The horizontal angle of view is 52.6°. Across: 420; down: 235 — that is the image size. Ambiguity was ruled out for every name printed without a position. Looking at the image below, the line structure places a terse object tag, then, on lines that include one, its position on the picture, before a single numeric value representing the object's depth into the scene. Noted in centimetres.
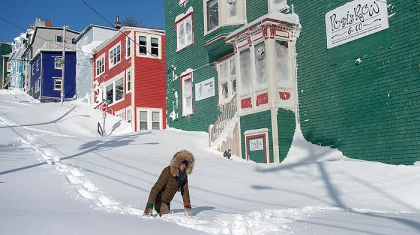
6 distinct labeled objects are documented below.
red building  2788
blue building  4884
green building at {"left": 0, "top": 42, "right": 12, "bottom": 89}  8331
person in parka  681
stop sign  2816
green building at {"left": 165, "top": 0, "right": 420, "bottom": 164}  1212
